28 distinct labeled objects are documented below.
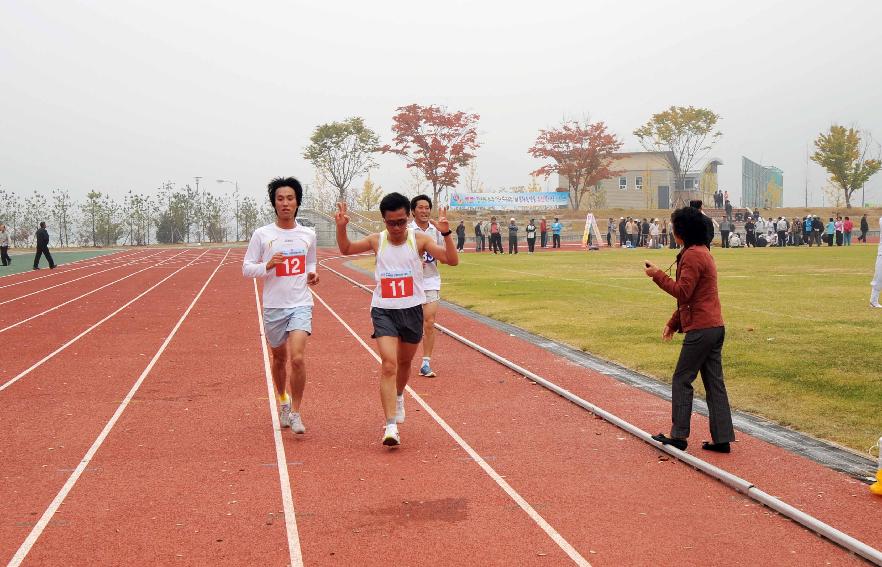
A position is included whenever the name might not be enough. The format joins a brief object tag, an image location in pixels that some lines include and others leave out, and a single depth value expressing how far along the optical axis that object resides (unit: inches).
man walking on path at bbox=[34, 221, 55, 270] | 1406.3
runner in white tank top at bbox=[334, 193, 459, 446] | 278.5
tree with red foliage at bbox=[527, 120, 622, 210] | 2662.4
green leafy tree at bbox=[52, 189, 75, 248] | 2815.0
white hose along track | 184.2
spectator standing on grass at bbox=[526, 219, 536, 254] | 1743.4
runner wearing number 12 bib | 292.5
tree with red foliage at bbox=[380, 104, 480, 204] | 2608.3
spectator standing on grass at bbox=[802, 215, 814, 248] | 1791.3
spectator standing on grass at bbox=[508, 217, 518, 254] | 1676.6
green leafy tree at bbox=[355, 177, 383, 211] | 3159.5
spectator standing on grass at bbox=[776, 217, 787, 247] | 1812.3
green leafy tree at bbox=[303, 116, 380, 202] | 2810.0
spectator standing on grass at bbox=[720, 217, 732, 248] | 1771.7
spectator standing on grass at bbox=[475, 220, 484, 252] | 1907.0
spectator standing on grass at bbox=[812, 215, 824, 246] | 1782.7
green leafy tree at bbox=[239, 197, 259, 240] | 3161.9
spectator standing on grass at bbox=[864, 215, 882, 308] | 617.9
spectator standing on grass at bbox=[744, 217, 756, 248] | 1803.3
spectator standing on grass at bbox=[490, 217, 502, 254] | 1736.0
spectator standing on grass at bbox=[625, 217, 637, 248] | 1939.1
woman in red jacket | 265.6
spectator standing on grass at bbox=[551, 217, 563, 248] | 1894.8
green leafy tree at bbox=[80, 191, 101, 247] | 2856.8
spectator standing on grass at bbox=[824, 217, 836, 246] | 1775.3
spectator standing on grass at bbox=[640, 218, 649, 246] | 1937.7
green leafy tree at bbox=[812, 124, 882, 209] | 2696.9
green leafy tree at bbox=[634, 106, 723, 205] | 2664.9
